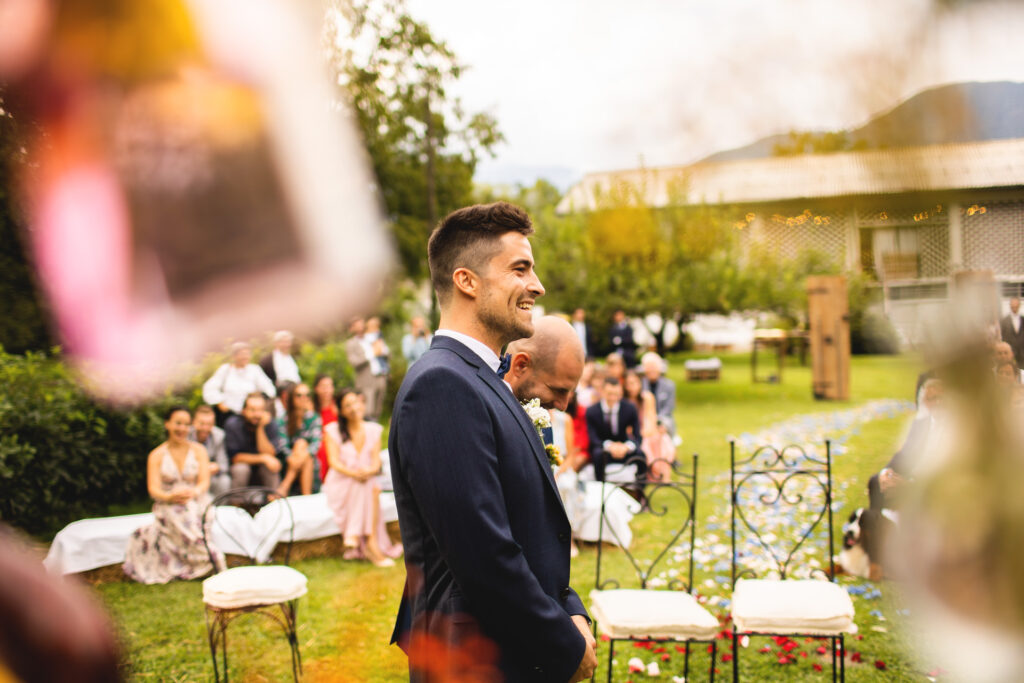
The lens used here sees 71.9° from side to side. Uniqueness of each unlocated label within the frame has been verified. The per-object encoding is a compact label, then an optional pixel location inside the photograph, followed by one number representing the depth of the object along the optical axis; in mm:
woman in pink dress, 6098
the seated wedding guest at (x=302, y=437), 7219
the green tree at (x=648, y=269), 13031
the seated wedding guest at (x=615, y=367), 8726
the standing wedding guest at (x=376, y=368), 11133
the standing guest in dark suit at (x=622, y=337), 15070
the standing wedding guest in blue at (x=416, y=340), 12344
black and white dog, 5051
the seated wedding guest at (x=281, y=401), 7531
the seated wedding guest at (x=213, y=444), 6537
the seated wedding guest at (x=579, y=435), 7383
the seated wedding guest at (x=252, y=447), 6742
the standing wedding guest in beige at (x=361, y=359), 10992
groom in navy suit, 1433
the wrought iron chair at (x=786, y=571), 3271
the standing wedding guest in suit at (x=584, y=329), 14586
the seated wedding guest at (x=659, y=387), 9062
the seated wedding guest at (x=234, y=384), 7238
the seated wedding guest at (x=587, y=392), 9172
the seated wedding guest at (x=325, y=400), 7859
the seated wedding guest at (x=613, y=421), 7605
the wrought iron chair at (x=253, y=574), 3660
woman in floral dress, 5504
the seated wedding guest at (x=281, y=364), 8273
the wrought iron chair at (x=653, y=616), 3215
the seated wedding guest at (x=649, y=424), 8195
